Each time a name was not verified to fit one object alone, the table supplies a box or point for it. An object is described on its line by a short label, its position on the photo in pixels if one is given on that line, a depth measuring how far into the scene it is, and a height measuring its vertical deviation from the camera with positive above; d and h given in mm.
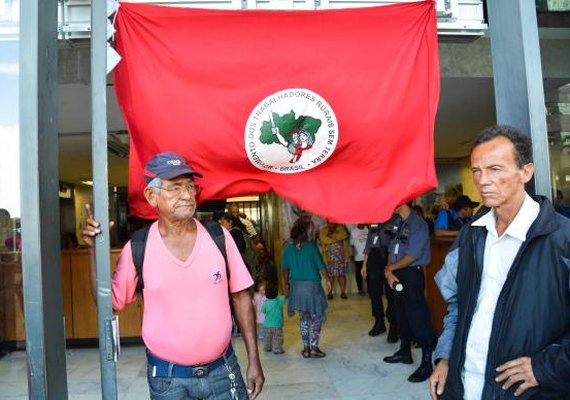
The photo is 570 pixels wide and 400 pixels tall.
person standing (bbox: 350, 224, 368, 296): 10398 -268
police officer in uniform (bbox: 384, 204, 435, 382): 5098 -456
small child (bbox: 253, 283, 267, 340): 6551 -846
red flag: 2754 +781
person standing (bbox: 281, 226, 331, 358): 6090 -705
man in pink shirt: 2422 -256
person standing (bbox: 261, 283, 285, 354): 6258 -1024
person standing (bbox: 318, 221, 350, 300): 9984 -328
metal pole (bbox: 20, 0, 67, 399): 2230 +217
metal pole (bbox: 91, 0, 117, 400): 2314 +103
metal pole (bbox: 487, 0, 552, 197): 2531 +781
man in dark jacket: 1911 -278
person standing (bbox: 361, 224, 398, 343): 6836 -643
